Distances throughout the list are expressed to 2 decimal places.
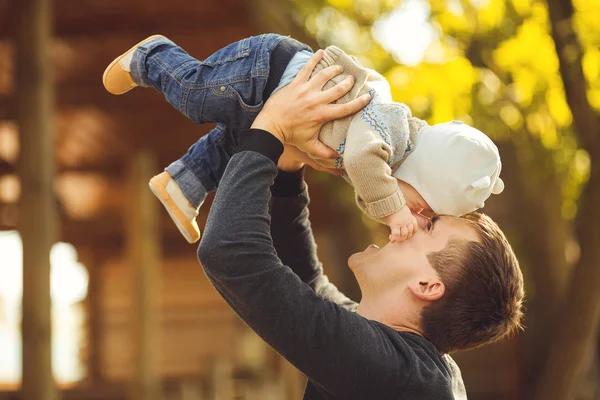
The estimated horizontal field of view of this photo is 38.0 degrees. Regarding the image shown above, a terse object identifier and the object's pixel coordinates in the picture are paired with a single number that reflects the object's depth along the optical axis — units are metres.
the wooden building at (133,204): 6.20
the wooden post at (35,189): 4.96
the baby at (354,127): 2.49
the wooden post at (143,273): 8.09
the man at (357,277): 2.21
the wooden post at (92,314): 14.06
